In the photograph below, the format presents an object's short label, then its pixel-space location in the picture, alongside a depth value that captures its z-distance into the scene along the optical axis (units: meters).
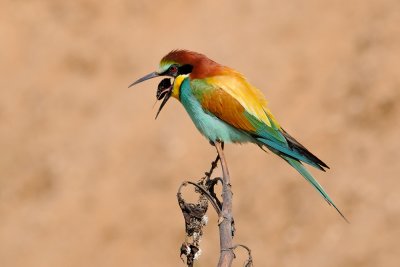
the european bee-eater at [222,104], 9.41
